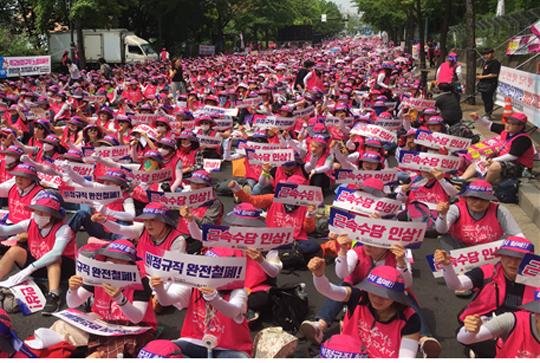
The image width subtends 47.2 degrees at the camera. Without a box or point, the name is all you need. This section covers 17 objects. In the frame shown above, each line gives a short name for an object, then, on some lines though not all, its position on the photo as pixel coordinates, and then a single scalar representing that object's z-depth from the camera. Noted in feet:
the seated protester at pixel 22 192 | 24.26
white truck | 136.88
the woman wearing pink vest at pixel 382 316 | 14.18
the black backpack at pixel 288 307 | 19.47
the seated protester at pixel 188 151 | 34.45
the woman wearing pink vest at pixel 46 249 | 21.45
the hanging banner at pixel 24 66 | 84.58
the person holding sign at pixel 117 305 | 15.84
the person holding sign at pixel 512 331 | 13.73
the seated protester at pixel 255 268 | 18.93
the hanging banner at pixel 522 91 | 39.71
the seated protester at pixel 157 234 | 18.97
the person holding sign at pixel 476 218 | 20.58
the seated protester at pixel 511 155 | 31.37
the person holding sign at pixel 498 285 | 15.96
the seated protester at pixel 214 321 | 15.35
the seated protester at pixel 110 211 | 23.45
